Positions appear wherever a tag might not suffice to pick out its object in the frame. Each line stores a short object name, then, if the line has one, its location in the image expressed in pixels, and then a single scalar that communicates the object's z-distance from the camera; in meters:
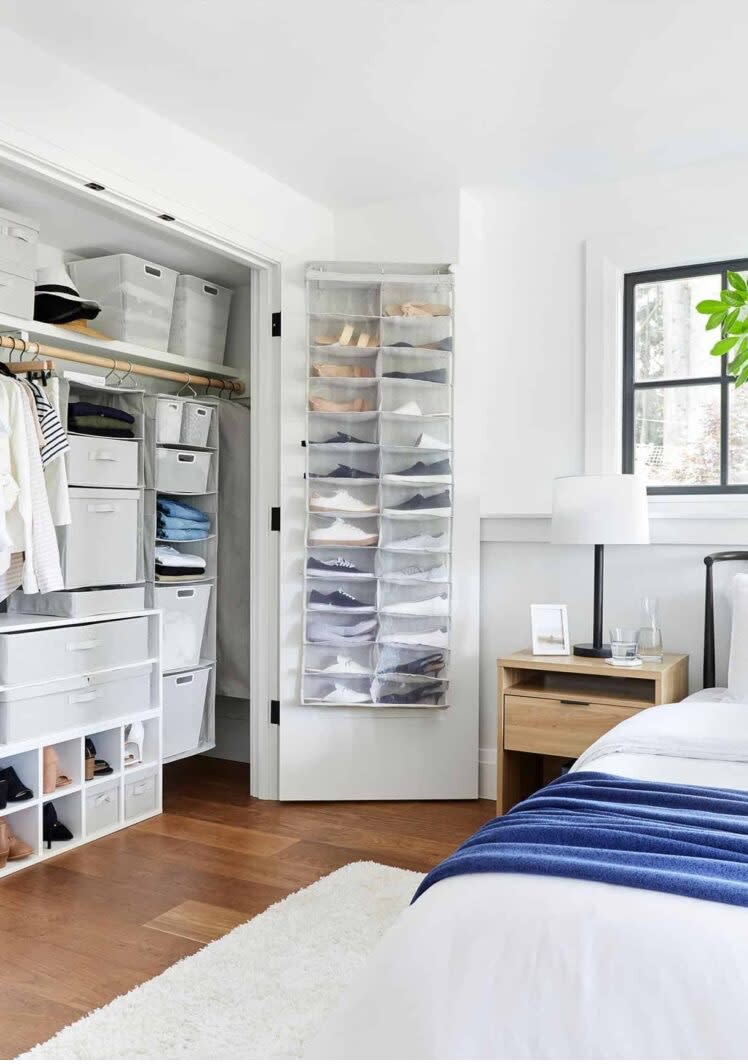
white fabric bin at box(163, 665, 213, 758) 3.85
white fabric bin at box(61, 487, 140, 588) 3.43
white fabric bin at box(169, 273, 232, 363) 4.09
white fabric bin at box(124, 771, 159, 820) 3.49
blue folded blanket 1.34
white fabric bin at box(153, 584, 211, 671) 3.88
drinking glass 3.16
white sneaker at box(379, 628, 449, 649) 3.71
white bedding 1.10
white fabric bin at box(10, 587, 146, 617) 3.38
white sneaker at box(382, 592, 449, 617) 3.71
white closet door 3.72
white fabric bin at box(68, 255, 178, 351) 3.76
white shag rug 1.93
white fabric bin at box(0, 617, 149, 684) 3.04
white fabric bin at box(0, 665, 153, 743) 3.02
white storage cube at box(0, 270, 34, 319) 3.18
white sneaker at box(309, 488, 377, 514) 3.72
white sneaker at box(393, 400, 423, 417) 3.70
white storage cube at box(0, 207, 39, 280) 3.14
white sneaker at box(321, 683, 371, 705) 3.69
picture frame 3.39
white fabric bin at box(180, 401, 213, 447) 3.98
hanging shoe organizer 3.71
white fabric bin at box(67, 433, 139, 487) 3.46
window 3.48
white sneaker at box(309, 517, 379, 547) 3.71
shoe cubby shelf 3.05
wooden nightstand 3.11
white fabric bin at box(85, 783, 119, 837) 3.30
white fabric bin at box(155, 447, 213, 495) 3.86
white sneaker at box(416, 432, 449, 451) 3.70
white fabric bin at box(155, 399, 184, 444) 3.83
